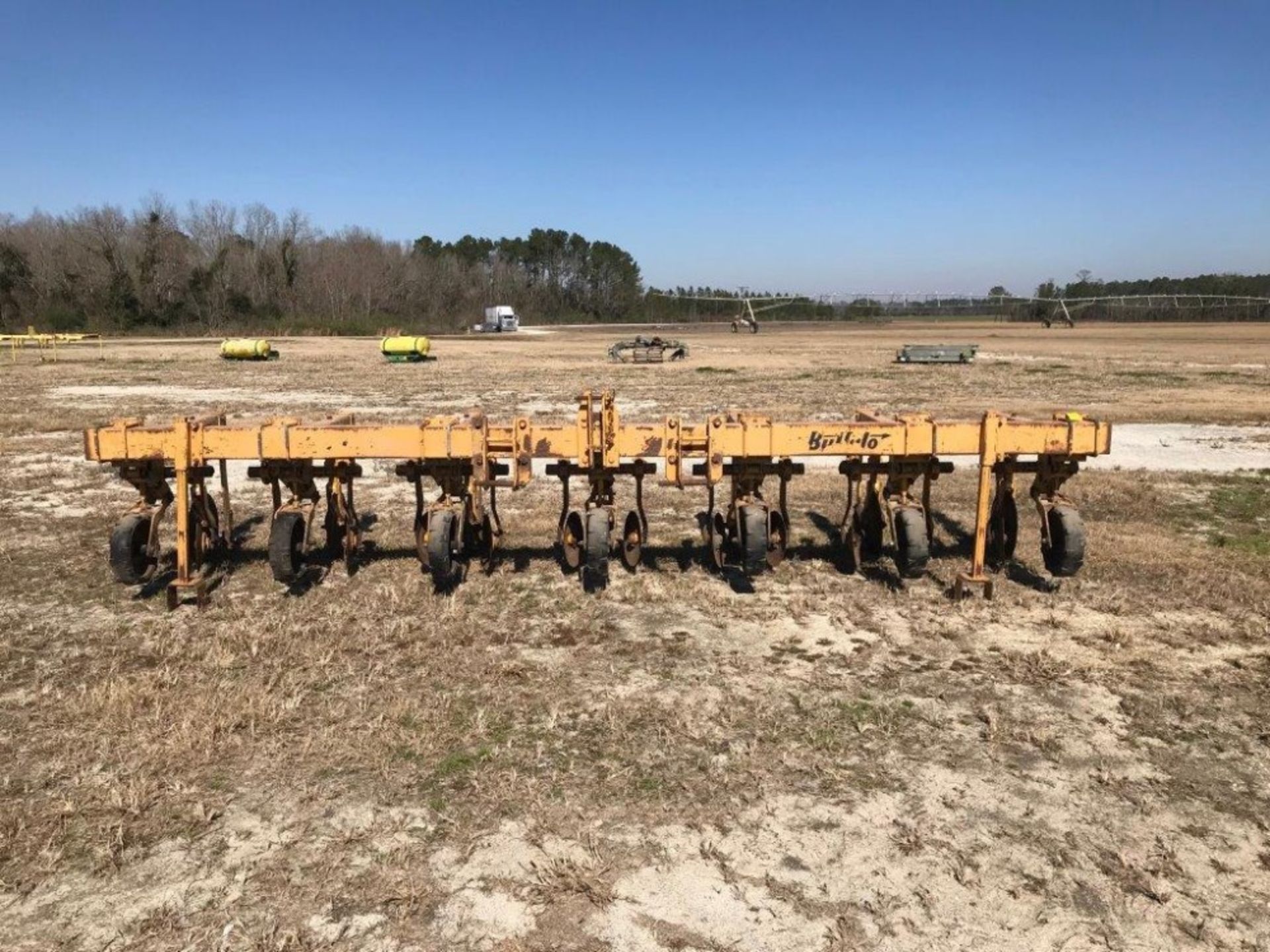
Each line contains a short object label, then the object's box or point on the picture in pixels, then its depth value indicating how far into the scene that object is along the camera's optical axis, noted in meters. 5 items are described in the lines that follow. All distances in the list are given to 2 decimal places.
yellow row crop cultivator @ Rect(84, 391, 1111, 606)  5.88
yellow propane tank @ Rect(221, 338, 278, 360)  38.16
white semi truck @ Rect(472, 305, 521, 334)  79.75
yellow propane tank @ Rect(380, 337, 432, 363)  37.22
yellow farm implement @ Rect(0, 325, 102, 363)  40.62
